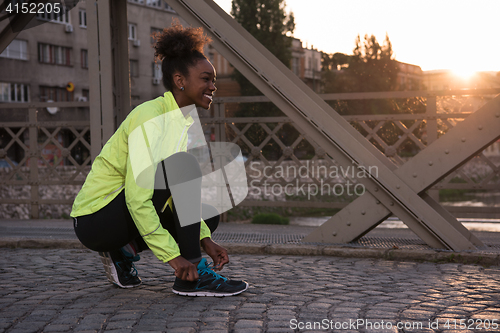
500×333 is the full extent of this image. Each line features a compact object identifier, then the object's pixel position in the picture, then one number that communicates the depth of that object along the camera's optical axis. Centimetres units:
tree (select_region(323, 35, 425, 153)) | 3794
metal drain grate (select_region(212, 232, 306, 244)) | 500
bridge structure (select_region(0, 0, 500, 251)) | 422
